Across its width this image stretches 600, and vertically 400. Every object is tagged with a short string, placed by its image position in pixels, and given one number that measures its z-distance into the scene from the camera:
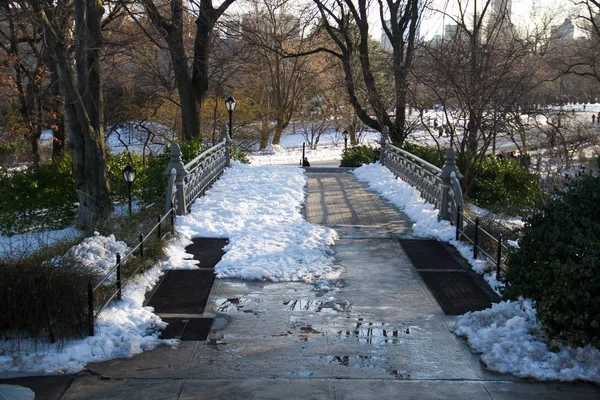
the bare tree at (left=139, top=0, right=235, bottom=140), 19.69
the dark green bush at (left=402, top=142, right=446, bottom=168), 23.22
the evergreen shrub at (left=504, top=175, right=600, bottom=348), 6.07
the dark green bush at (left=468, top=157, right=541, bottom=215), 23.12
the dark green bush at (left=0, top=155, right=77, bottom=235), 21.86
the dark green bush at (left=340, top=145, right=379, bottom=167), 29.17
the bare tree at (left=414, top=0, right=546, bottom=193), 19.17
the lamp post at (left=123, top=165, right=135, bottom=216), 18.98
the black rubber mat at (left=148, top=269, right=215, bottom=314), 8.14
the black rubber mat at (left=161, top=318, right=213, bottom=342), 7.14
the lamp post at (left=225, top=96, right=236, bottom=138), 25.91
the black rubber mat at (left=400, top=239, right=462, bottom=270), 10.33
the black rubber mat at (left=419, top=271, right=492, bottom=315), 8.27
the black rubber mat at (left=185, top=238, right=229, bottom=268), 10.37
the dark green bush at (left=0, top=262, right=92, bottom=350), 6.73
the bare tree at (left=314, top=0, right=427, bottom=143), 28.23
